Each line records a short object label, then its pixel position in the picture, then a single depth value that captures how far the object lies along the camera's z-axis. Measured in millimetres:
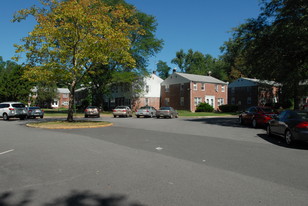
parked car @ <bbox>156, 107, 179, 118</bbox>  30080
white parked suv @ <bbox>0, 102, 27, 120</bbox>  25047
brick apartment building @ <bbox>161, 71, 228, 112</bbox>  47531
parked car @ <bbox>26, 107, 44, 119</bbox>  29297
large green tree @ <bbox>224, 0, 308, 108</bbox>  16359
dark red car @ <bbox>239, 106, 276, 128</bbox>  17016
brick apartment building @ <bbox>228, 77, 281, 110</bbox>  51750
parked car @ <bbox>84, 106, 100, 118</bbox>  30766
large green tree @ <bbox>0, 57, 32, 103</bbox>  42719
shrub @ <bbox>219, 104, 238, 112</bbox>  46219
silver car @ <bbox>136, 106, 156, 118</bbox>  31703
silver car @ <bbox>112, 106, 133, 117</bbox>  31500
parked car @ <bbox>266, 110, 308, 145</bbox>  9539
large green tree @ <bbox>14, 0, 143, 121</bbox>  17172
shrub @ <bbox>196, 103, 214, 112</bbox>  44269
